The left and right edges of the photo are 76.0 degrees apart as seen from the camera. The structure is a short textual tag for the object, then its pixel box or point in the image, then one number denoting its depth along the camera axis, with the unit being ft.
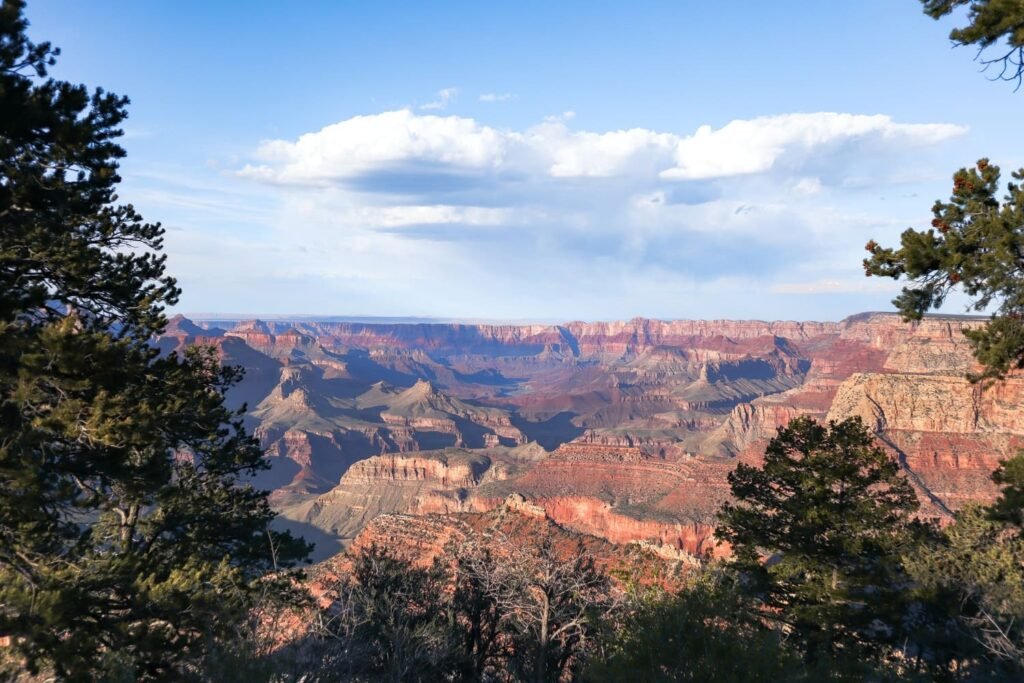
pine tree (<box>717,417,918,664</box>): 63.67
